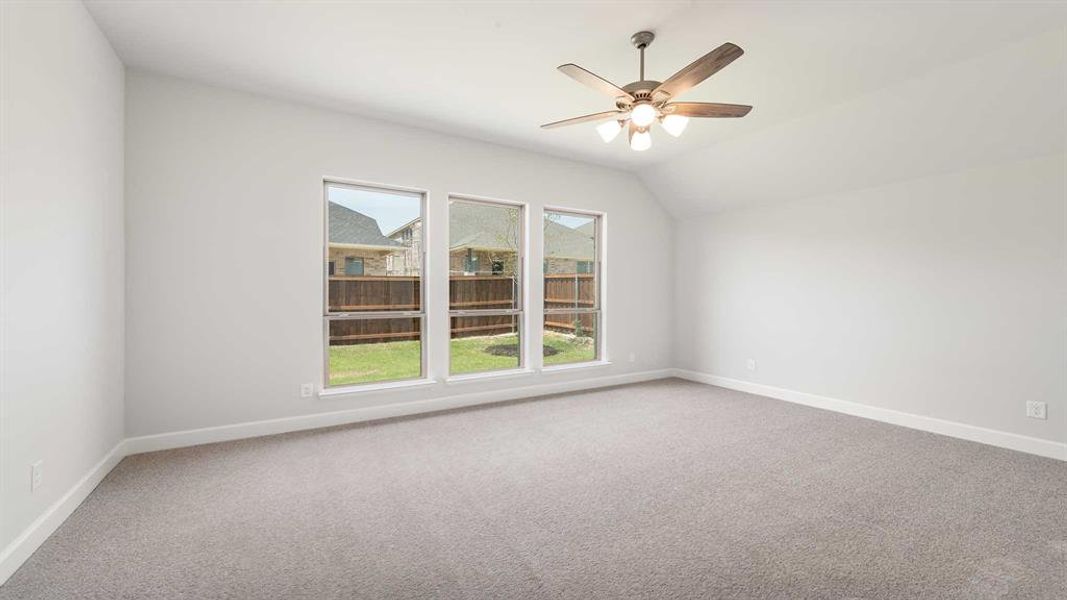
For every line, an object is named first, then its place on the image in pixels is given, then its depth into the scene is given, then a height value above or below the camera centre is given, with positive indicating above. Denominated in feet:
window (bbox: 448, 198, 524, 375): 15.92 +0.35
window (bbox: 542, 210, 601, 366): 18.11 +0.29
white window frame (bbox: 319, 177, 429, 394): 13.51 -0.58
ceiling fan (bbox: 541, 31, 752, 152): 8.02 +3.90
